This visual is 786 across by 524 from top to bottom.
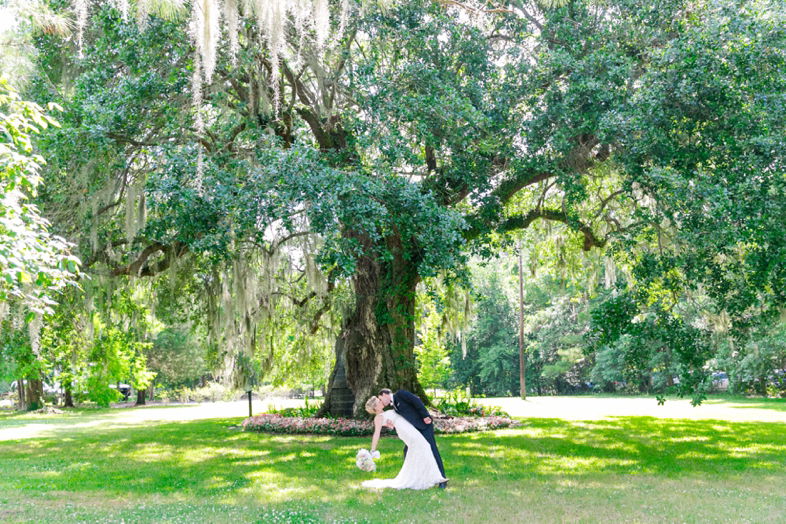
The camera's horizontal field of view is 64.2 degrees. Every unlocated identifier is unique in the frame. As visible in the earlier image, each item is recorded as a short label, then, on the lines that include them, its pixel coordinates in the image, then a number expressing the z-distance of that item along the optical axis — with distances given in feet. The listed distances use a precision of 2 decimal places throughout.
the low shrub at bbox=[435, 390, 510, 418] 49.90
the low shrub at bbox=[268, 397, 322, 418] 51.48
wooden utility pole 99.50
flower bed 40.32
